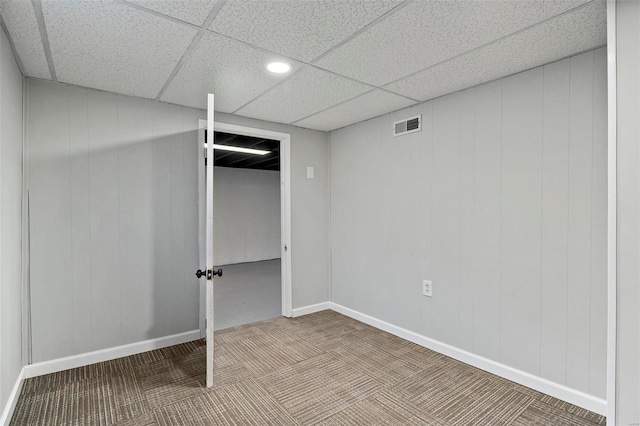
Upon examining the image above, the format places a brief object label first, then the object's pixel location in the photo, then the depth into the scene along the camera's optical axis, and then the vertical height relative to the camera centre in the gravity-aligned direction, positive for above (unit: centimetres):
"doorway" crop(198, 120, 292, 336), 400 -44
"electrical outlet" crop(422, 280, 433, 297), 310 -74
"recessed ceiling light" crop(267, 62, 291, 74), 232 +107
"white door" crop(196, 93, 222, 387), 240 -28
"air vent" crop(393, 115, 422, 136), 319 +89
